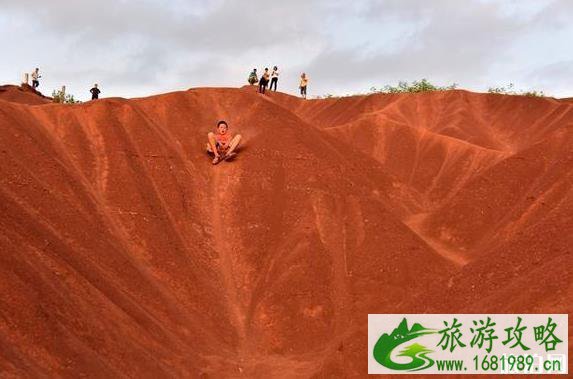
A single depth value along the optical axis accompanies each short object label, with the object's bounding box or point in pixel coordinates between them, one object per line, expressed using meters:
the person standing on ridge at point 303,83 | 52.66
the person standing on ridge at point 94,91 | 37.62
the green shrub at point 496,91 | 62.11
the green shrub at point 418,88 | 64.38
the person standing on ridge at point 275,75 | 42.25
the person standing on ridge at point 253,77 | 42.14
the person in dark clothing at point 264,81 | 41.00
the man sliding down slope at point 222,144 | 28.17
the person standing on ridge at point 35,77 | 51.69
